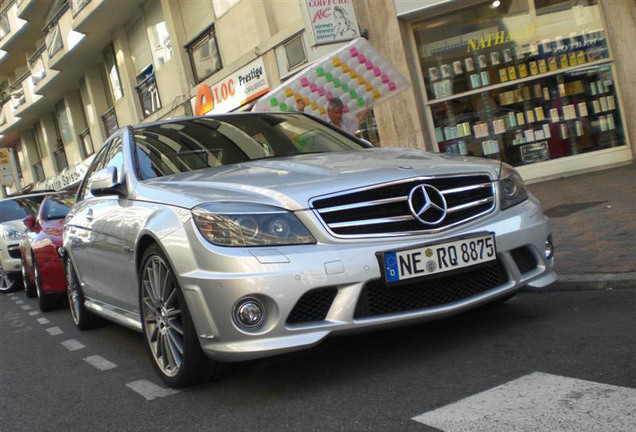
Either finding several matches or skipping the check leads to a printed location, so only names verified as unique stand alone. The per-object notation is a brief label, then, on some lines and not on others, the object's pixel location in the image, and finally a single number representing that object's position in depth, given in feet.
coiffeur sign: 38.91
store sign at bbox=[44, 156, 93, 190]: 92.58
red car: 28.27
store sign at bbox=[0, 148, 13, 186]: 122.37
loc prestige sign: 52.80
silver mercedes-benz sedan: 10.96
